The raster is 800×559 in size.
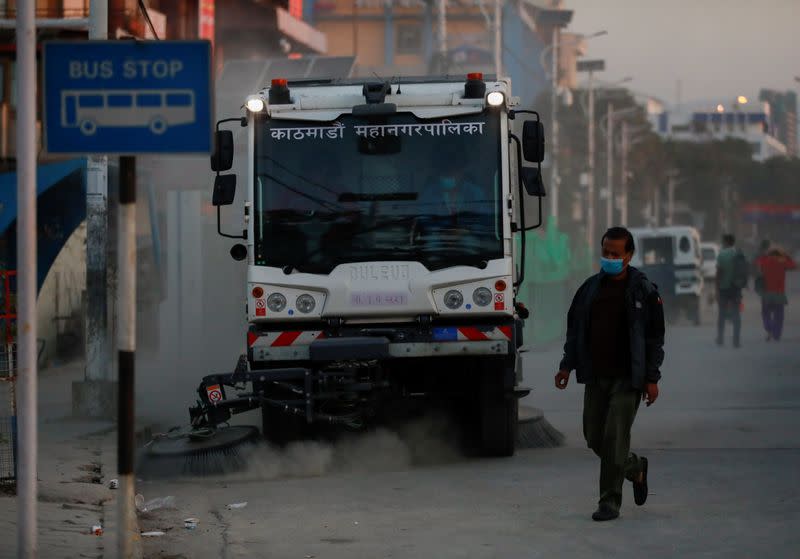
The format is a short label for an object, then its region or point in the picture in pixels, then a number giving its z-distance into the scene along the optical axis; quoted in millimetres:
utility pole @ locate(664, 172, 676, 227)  122700
